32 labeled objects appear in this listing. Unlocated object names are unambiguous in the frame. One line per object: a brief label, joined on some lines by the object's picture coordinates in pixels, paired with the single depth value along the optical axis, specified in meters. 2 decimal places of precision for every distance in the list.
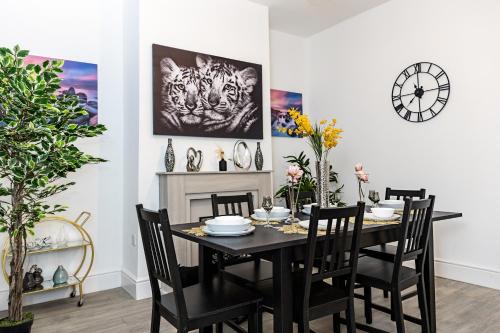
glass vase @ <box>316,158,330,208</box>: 2.59
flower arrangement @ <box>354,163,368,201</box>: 2.67
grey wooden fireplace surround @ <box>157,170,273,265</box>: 3.34
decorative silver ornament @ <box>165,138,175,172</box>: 3.42
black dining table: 1.67
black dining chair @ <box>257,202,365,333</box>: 1.77
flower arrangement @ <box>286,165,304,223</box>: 2.36
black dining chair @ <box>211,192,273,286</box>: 2.23
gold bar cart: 2.97
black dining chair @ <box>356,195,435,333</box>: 2.12
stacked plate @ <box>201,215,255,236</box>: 1.90
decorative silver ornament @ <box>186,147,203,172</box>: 3.57
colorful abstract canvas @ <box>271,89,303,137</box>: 4.91
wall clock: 3.75
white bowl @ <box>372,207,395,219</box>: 2.39
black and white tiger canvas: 3.49
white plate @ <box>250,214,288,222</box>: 2.41
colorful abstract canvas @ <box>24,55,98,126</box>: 3.39
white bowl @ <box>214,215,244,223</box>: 1.95
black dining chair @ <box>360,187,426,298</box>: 2.70
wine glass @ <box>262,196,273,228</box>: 2.21
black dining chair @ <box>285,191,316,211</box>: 2.92
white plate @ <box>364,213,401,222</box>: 2.35
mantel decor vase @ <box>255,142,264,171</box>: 4.02
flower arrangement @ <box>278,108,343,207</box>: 2.59
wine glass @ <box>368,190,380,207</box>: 2.68
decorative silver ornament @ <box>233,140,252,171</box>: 3.93
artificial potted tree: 2.20
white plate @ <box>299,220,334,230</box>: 2.06
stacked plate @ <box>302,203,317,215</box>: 2.66
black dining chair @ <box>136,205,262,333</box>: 1.66
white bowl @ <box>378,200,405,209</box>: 2.87
